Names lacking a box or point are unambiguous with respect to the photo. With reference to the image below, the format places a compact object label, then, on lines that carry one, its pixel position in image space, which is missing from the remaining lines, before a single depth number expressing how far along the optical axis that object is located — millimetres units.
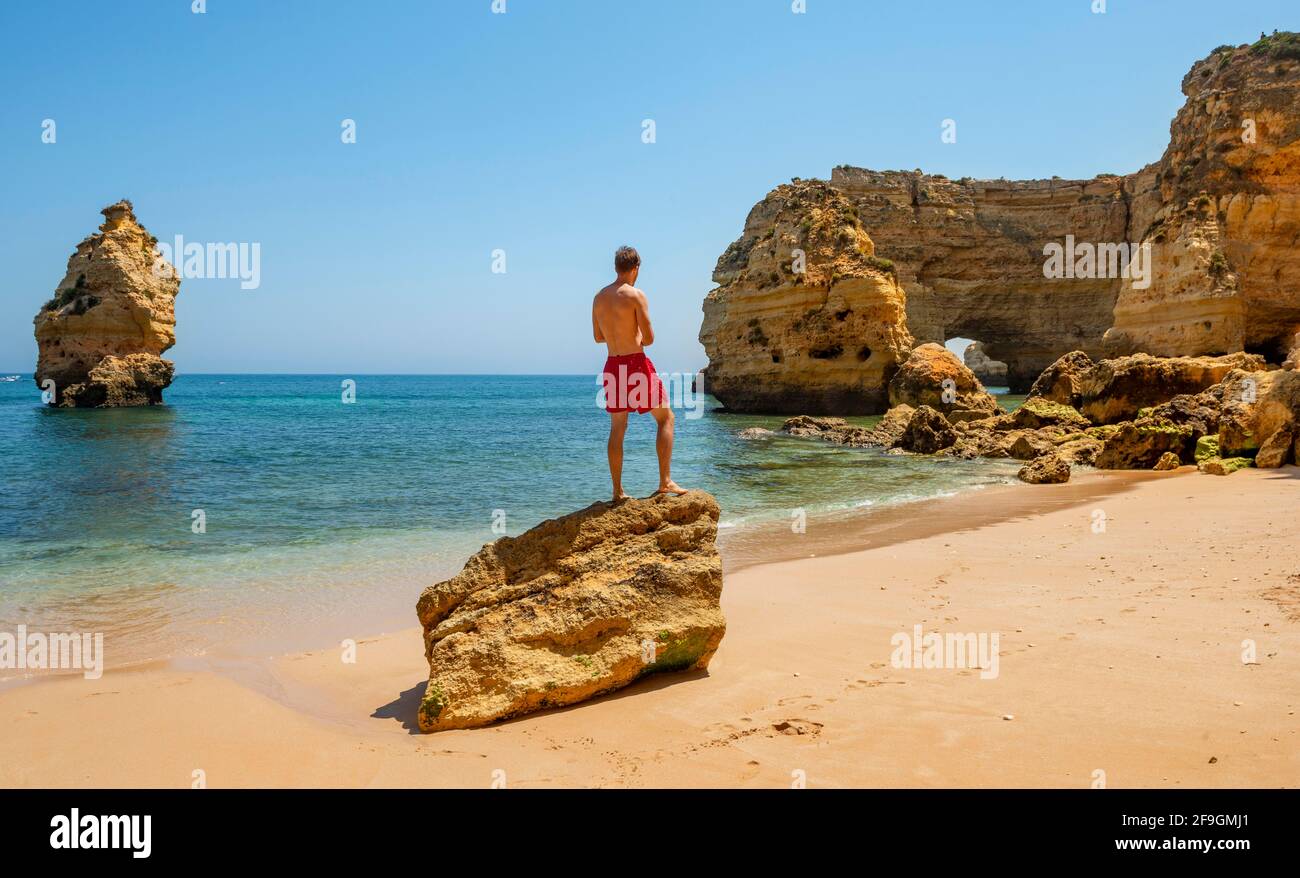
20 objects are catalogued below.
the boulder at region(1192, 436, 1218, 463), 15595
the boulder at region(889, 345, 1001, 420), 27109
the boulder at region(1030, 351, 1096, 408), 24797
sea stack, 39938
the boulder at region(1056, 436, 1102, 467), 18312
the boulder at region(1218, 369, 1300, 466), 13812
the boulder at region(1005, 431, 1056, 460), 20547
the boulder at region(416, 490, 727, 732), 4969
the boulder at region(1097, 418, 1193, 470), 16516
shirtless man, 5828
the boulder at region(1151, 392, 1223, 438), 16938
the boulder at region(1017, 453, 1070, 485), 15636
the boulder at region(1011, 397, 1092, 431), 22406
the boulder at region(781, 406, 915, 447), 24781
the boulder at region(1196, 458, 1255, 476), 13953
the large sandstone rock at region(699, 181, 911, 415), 32094
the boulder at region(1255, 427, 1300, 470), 13617
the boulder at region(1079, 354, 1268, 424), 20859
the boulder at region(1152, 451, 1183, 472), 15938
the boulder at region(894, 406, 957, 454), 22141
